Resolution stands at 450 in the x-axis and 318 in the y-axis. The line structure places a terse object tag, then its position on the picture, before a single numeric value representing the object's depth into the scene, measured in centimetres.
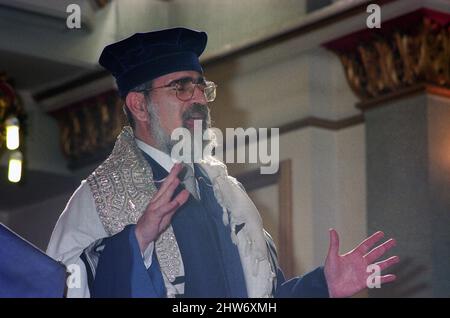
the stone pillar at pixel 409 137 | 1055
